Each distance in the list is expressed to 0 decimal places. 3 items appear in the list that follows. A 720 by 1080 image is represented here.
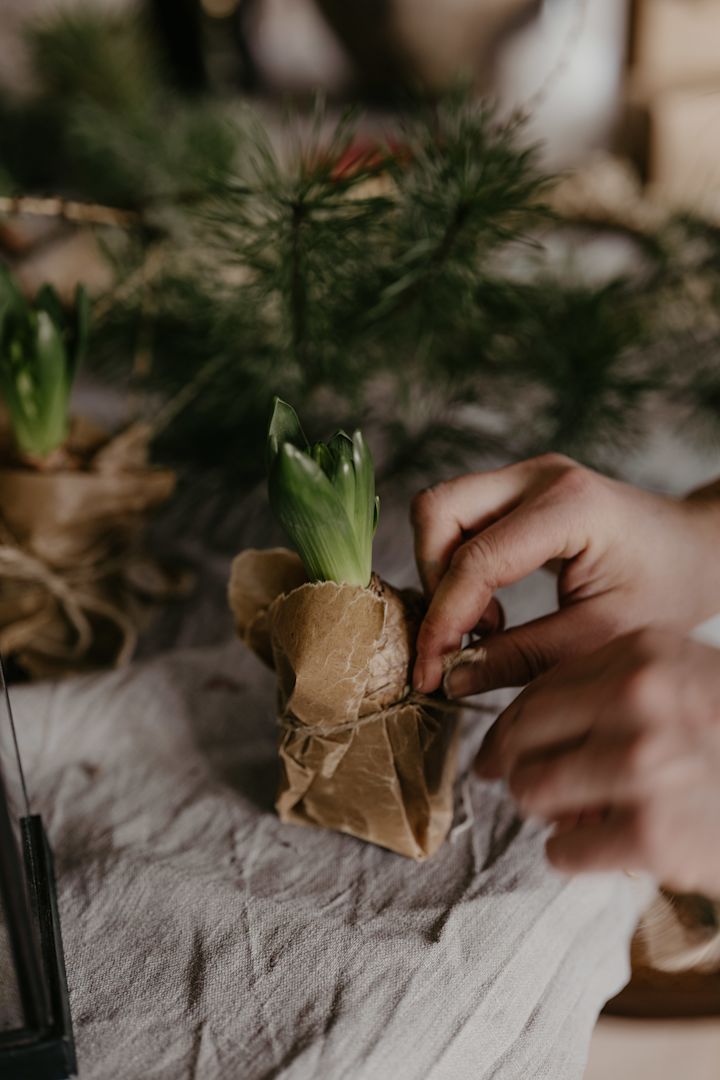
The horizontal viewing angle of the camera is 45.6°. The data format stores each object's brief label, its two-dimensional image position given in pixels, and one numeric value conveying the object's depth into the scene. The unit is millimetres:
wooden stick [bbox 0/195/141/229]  544
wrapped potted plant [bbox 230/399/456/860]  309
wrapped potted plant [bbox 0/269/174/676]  450
